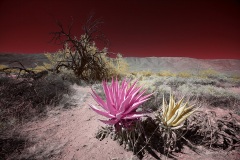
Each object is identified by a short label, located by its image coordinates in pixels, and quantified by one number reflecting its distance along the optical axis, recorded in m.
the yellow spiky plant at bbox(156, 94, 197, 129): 2.15
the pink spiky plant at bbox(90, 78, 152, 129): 1.87
